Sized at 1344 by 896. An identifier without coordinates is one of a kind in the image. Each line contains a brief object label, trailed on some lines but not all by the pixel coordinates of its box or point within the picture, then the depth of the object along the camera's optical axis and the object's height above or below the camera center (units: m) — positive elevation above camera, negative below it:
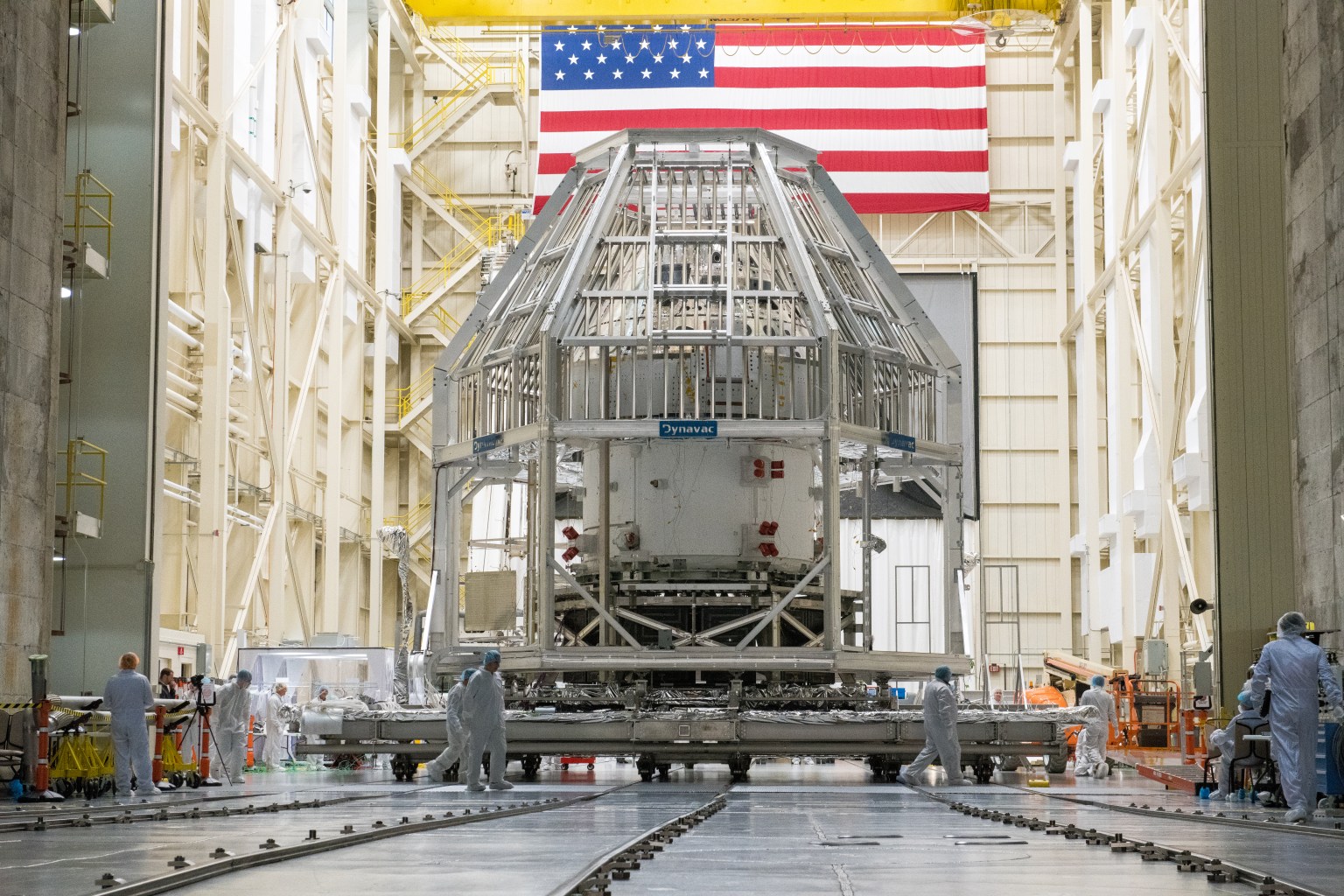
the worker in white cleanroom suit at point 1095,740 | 23.28 -1.88
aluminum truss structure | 20.81 +2.30
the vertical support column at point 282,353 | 36.56 +5.33
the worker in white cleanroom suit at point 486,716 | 17.19 -1.13
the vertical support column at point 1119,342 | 39.91 +5.96
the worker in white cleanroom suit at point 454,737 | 18.20 -1.43
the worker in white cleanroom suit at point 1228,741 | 15.45 -1.30
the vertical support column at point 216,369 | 32.25 +4.33
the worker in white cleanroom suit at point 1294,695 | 13.20 -0.73
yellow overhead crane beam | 40.62 +13.76
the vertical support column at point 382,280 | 44.41 +8.45
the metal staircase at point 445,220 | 47.78 +10.42
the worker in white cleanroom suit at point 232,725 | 20.33 -1.44
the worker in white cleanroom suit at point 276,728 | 25.58 -1.87
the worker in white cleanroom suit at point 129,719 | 17.02 -1.14
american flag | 43.81 +12.51
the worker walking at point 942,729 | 18.41 -1.37
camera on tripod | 19.23 -1.02
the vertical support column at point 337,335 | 41.03 +6.29
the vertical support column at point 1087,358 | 43.81 +6.17
